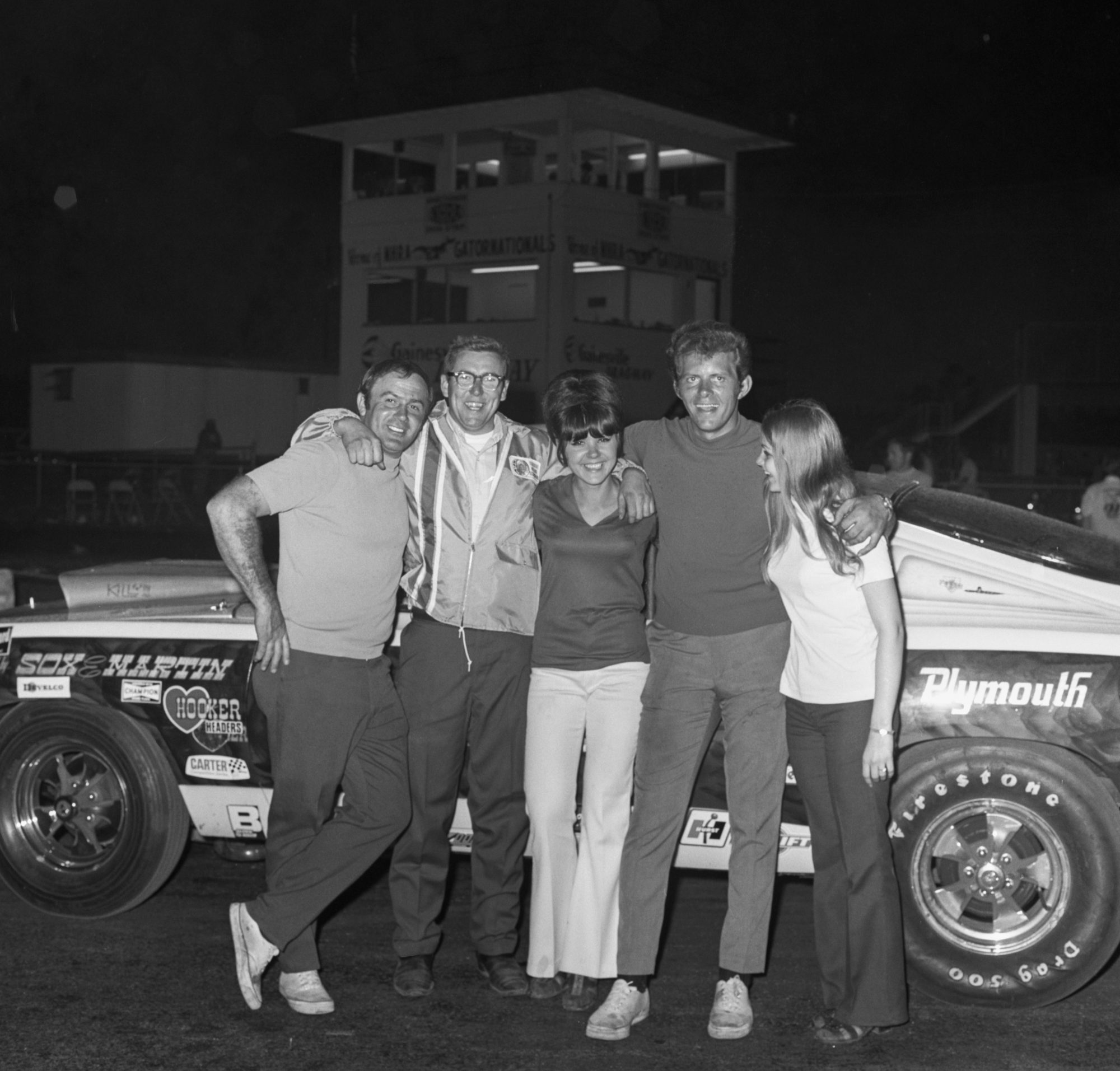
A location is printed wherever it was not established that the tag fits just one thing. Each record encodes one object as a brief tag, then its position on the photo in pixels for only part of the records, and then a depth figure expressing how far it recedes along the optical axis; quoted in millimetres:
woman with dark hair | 4152
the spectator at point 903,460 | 11680
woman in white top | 3863
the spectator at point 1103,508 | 9711
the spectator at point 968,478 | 16109
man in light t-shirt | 4156
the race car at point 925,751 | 4148
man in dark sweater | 4066
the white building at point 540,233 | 33969
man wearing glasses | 4336
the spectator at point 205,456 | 27695
